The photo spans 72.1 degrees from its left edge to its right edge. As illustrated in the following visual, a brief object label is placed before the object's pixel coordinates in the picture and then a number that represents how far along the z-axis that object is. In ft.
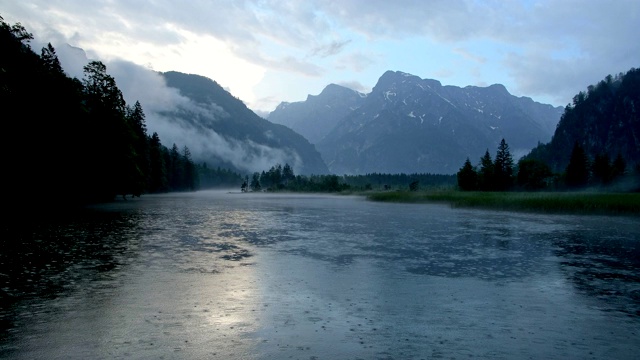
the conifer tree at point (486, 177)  474.08
